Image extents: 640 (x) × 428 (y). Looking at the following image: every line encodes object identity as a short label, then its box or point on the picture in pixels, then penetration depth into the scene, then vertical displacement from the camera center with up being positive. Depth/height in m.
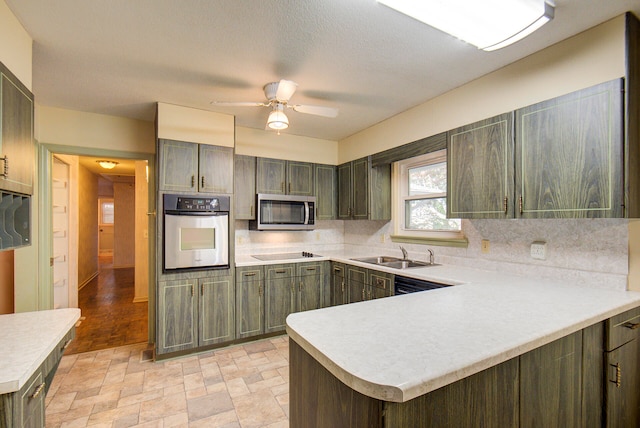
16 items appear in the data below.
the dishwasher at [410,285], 2.35 -0.58
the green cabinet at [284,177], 3.69 +0.48
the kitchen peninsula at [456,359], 0.87 -0.46
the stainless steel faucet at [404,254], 3.30 -0.44
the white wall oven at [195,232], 2.89 -0.17
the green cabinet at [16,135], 1.37 +0.40
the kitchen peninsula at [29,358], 1.00 -0.54
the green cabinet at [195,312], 2.87 -0.96
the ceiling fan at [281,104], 2.31 +0.90
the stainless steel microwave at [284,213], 3.62 +0.03
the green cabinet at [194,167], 2.90 +0.48
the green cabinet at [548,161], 1.65 +0.35
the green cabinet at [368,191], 3.62 +0.29
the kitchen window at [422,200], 3.10 +0.16
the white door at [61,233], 4.13 -0.25
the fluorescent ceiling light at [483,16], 1.52 +1.05
